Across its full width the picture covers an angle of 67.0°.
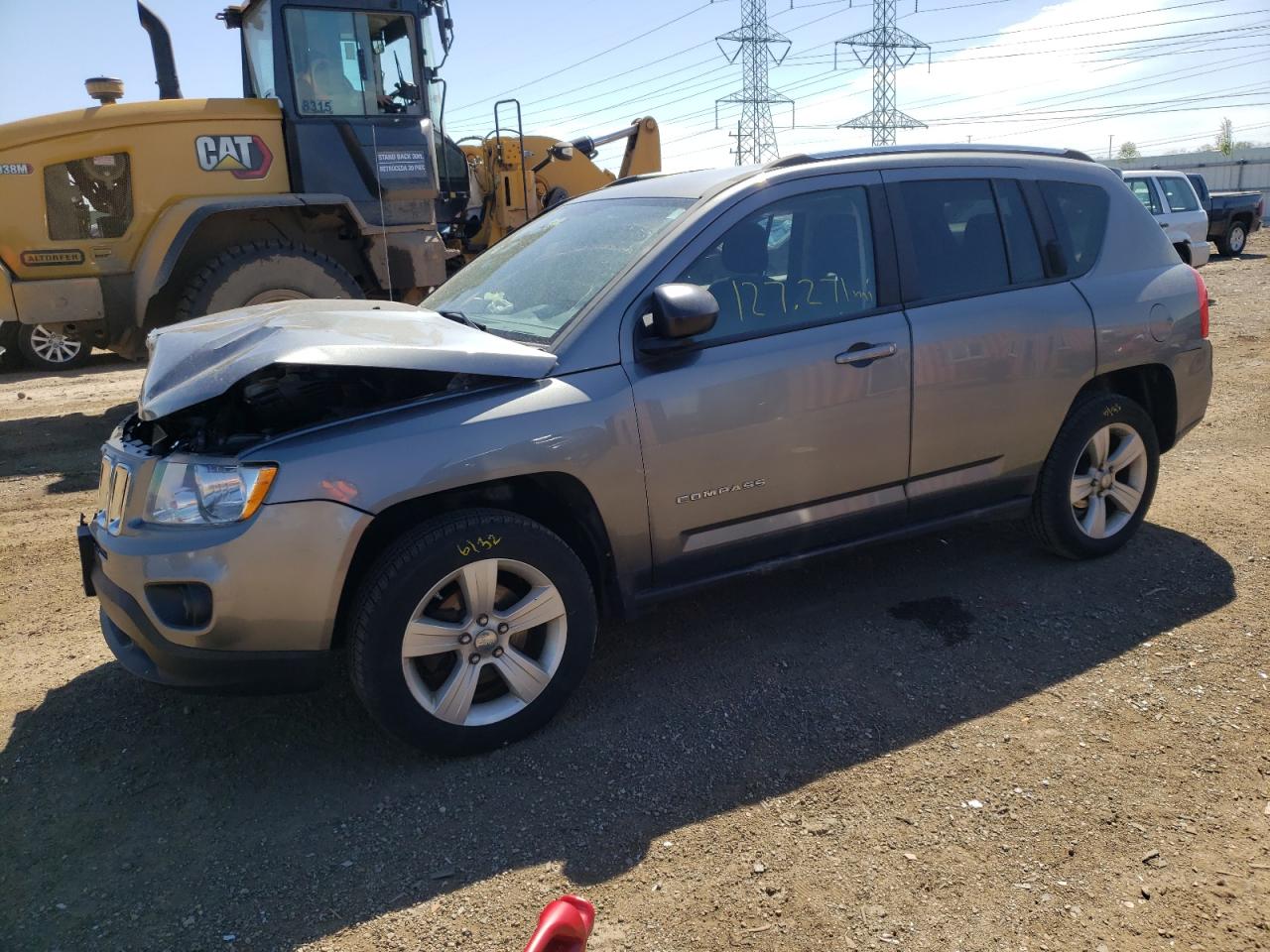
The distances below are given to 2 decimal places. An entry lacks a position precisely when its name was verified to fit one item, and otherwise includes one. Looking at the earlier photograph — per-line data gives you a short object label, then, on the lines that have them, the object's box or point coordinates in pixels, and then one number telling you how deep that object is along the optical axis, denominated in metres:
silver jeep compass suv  2.96
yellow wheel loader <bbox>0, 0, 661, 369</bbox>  7.72
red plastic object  2.15
